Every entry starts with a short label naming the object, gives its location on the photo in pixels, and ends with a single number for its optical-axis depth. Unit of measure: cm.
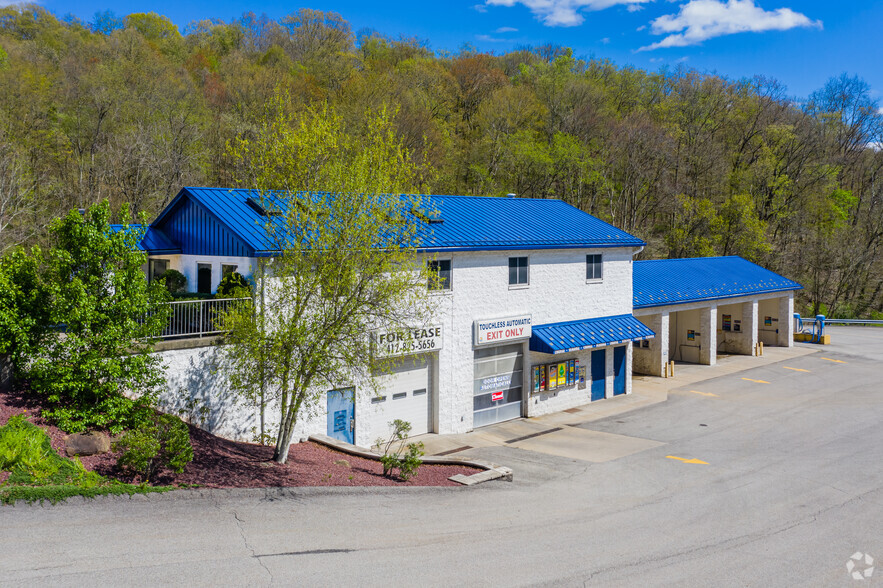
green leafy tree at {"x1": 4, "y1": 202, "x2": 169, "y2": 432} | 1284
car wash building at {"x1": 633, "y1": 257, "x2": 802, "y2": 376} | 3144
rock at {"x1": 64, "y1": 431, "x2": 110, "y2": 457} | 1227
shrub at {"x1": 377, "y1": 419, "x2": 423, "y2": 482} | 1540
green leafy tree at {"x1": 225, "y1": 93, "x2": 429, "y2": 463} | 1383
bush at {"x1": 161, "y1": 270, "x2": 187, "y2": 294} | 1989
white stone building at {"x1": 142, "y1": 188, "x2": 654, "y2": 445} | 1844
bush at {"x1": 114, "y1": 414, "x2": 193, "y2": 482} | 1163
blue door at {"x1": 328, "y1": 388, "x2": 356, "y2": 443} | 1869
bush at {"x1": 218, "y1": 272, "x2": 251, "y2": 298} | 1569
